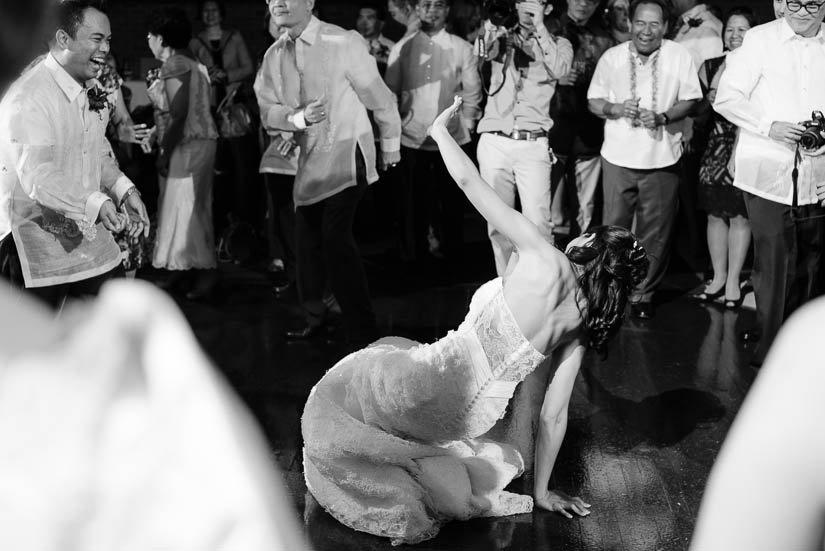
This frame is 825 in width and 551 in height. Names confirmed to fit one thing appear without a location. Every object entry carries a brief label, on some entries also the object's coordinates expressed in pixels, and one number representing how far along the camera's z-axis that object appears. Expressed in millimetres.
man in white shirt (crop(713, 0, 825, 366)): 4844
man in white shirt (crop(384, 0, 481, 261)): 6789
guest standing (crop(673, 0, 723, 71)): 6945
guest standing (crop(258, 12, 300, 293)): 5977
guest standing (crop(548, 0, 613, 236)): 6840
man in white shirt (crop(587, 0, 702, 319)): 5758
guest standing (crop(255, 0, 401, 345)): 5074
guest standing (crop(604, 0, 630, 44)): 6891
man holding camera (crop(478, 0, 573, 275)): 5852
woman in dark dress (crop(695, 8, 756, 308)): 5891
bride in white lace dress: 3309
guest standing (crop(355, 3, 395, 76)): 8250
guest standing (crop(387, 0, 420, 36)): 7273
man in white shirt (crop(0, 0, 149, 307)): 3547
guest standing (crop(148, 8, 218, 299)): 5918
